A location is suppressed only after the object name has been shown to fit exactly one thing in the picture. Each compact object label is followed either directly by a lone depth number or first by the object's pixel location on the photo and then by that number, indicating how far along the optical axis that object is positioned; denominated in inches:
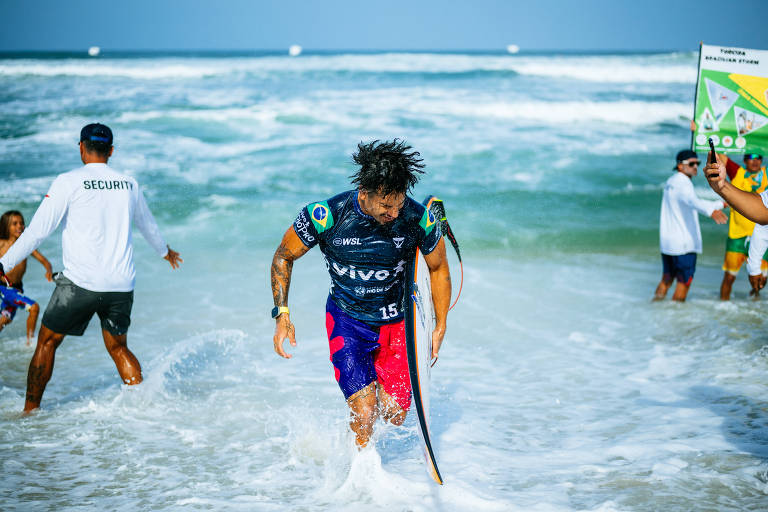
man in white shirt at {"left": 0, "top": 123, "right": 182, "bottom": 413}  174.2
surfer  143.4
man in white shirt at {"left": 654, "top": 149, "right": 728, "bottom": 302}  293.4
